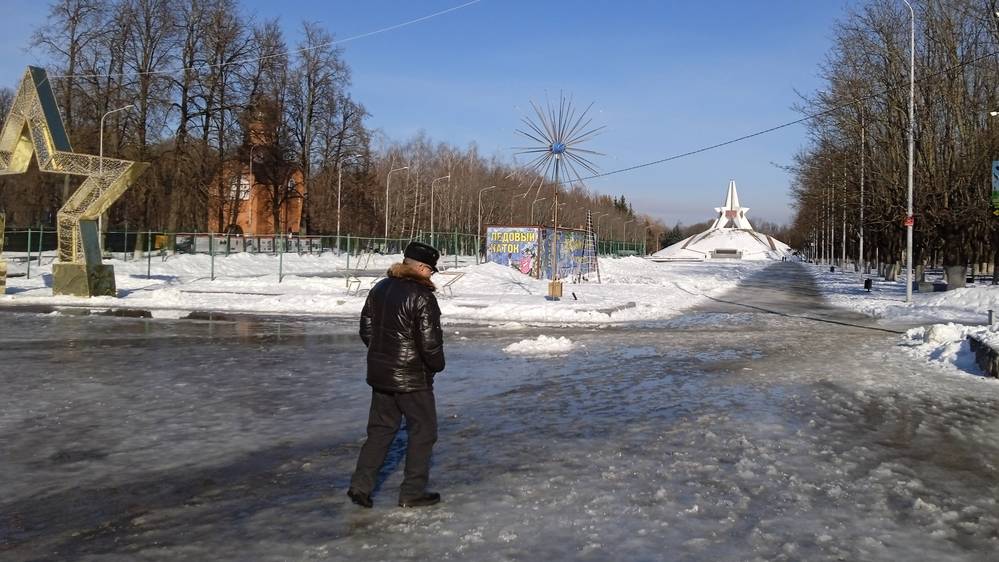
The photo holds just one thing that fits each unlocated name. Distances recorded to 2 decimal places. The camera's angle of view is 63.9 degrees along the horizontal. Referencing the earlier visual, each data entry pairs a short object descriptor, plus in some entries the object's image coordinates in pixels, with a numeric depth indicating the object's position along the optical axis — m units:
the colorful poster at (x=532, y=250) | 38.12
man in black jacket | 5.30
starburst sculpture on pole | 26.36
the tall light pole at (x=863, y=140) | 38.06
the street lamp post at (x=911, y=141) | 28.05
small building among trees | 51.69
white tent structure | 158.12
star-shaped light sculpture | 23.42
